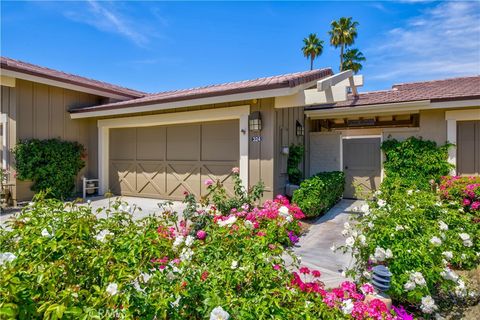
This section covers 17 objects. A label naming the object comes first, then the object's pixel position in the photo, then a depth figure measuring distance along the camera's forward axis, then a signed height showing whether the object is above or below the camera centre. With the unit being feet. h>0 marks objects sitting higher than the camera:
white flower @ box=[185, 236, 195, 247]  7.42 -2.28
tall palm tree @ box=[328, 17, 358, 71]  78.23 +36.78
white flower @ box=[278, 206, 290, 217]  13.23 -2.54
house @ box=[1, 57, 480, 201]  23.29 +3.46
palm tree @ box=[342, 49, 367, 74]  80.43 +29.57
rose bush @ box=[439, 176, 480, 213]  18.54 -2.29
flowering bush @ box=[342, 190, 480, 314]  9.56 -3.51
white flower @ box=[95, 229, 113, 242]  6.54 -1.89
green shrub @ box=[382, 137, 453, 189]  24.68 -0.28
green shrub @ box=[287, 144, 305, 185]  25.36 -0.38
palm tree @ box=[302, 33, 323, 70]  85.35 +35.47
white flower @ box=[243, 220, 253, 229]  9.21 -2.23
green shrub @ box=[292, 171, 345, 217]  20.53 -2.80
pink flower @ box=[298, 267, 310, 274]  8.58 -3.54
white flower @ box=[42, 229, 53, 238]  6.07 -1.67
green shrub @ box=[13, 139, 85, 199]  28.12 -0.42
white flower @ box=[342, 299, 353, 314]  7.14 -3.92
